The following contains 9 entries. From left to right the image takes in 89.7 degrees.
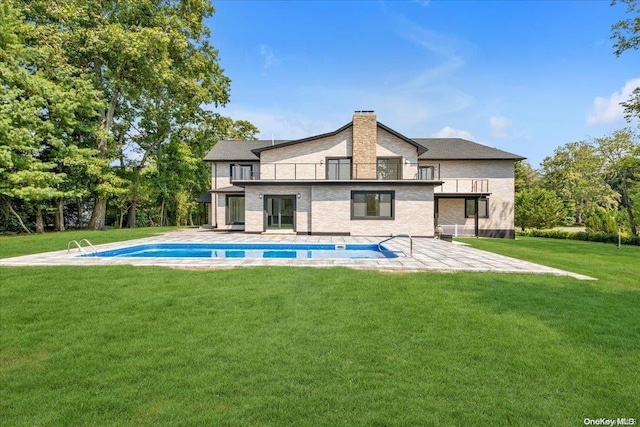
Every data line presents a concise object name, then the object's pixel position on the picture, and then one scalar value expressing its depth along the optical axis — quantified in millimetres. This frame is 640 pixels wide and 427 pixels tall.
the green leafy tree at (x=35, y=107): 16297
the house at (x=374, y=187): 17625
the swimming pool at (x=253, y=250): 11297
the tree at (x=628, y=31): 16484
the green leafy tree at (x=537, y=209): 25125
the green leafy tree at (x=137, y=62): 19031
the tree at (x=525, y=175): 38250
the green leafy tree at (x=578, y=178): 33469
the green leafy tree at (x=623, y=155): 20453
